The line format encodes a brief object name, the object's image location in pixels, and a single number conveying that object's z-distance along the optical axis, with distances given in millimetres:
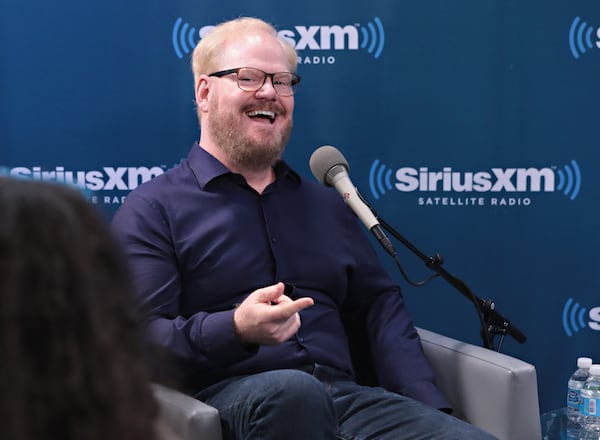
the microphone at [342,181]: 4367
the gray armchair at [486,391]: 4207
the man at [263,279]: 3818
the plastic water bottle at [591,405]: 5012
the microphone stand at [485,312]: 4504
